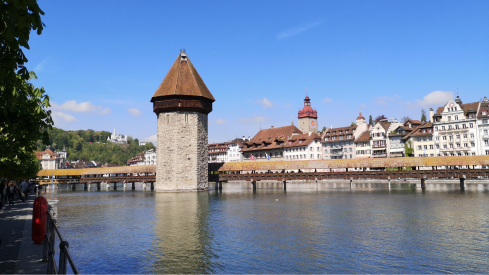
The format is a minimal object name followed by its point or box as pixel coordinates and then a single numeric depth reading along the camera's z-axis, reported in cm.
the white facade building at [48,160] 10612
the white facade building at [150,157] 12256
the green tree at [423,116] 8225
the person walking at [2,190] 1791
